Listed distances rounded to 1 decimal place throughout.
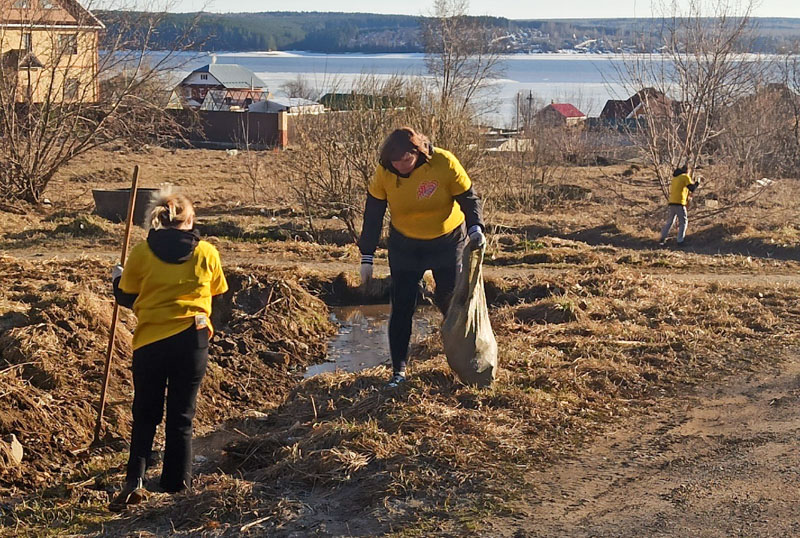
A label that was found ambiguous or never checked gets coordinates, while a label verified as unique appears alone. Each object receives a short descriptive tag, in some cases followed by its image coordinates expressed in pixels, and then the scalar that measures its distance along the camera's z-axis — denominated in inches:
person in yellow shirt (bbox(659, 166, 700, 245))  670.5
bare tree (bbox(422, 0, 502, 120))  1785.2
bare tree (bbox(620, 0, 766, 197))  852.6
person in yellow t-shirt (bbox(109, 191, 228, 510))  186.7
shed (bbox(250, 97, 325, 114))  1863.7
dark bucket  655.8
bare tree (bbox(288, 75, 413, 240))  614.2
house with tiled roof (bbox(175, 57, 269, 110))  2508.1
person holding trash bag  229.0
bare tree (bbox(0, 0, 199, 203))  689.6
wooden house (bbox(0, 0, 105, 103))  687.7
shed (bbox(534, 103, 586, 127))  1500.9
